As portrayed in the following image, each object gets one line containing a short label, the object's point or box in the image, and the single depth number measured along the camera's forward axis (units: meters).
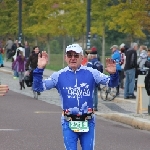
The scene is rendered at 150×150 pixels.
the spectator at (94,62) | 21.84
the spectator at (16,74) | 40.38
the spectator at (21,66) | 32.16
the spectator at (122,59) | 29.15
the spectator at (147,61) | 27.18
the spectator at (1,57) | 45.59
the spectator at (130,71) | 26.47
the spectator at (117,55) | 29.10
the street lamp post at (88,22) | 33.28
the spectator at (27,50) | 47.97
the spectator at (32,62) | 28.45
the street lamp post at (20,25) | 49.51
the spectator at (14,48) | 48.69
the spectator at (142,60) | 28.89
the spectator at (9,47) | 52.38
